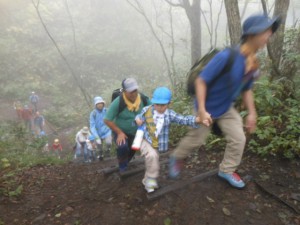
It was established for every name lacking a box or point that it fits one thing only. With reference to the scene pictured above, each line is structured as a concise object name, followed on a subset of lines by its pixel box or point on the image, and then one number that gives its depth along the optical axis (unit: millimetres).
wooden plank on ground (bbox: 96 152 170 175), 4112
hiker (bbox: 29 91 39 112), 14195
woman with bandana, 3295
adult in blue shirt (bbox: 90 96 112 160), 5609
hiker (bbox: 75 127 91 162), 7013
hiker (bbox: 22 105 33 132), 12611
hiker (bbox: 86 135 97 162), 6498
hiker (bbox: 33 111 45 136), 11438
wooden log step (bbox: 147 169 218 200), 3001
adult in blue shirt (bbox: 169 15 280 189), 2345
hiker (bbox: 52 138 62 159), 8592
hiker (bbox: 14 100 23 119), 12945
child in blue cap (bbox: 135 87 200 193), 2892
